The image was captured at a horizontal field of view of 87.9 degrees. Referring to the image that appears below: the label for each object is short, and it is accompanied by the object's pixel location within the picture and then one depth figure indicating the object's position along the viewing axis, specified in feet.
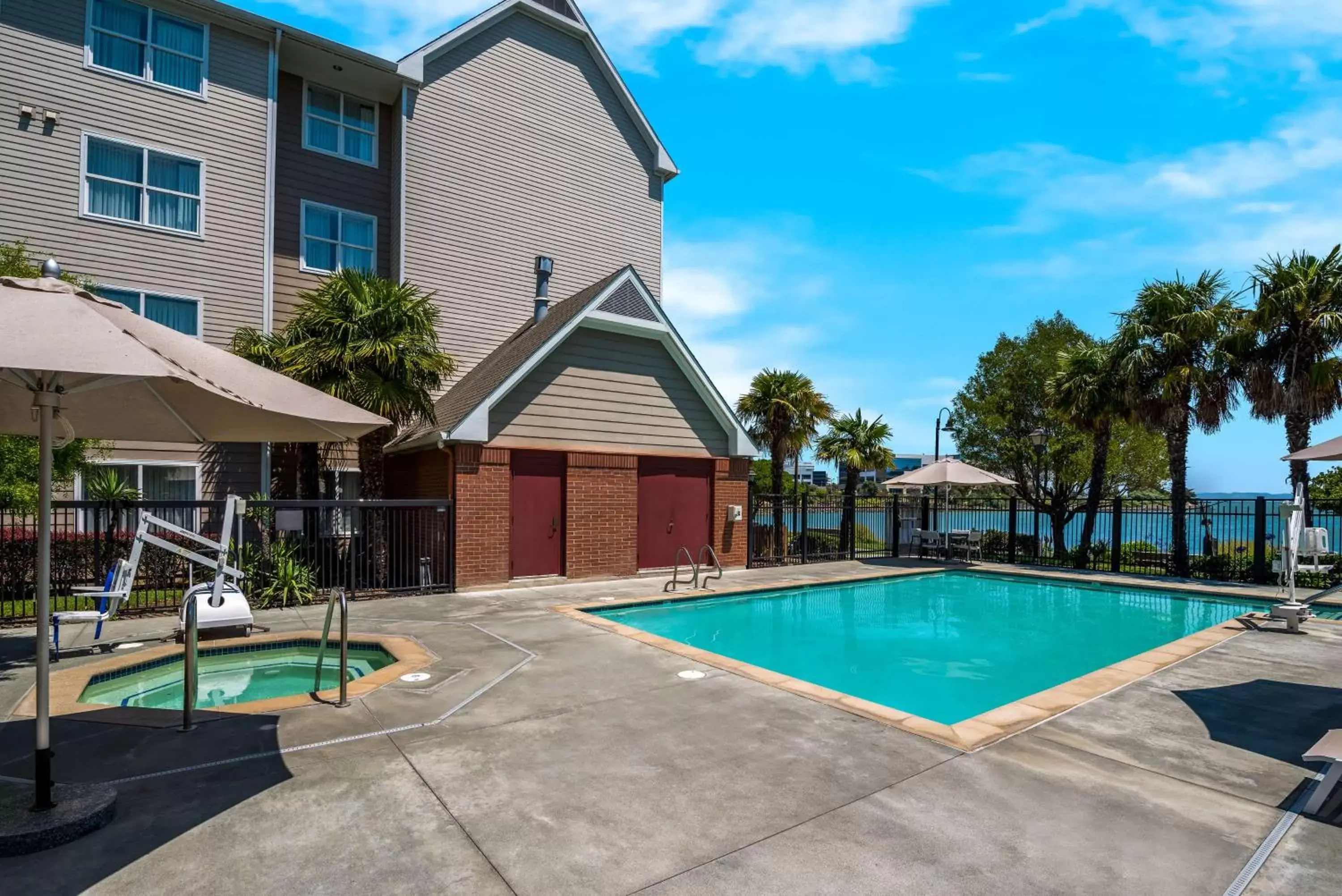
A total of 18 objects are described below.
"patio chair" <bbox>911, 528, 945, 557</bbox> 67.36
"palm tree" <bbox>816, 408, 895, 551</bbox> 85.20
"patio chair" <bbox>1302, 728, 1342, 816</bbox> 13.34
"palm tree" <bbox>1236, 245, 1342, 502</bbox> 49.01
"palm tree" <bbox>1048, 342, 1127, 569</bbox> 61.77
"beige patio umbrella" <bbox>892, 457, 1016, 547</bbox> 63.57
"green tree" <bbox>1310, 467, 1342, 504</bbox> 98.12
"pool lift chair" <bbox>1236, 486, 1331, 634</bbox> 32.35
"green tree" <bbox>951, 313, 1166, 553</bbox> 86.58
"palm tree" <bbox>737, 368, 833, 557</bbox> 79.71
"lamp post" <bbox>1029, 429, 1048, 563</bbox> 65.72
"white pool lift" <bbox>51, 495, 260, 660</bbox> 25.12
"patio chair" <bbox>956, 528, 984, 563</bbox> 65.87
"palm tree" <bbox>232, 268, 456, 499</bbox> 41.88
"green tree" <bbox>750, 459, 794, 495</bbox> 179.93
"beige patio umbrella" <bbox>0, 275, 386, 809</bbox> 10.50
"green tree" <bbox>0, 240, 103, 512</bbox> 28.30
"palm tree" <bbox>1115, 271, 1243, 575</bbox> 55.21
